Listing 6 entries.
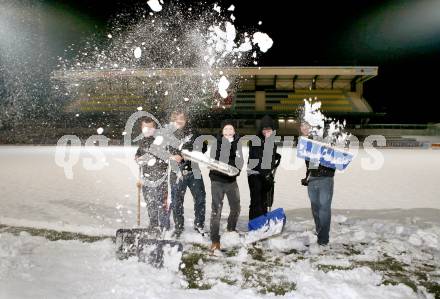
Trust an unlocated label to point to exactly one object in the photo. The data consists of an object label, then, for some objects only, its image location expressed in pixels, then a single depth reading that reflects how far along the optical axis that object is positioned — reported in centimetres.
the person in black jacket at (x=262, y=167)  504
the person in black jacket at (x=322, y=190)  465
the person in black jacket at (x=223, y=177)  451
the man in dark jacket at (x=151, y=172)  461
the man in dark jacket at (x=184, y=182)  489
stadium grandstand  3397
